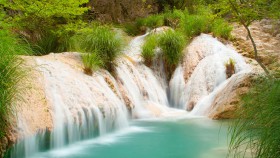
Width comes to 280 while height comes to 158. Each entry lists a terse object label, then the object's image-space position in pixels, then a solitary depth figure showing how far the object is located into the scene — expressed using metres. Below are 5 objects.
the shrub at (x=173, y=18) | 13.00
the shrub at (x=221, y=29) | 11.23
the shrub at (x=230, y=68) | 9.12
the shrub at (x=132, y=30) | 13.23
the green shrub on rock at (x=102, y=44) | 7.35
